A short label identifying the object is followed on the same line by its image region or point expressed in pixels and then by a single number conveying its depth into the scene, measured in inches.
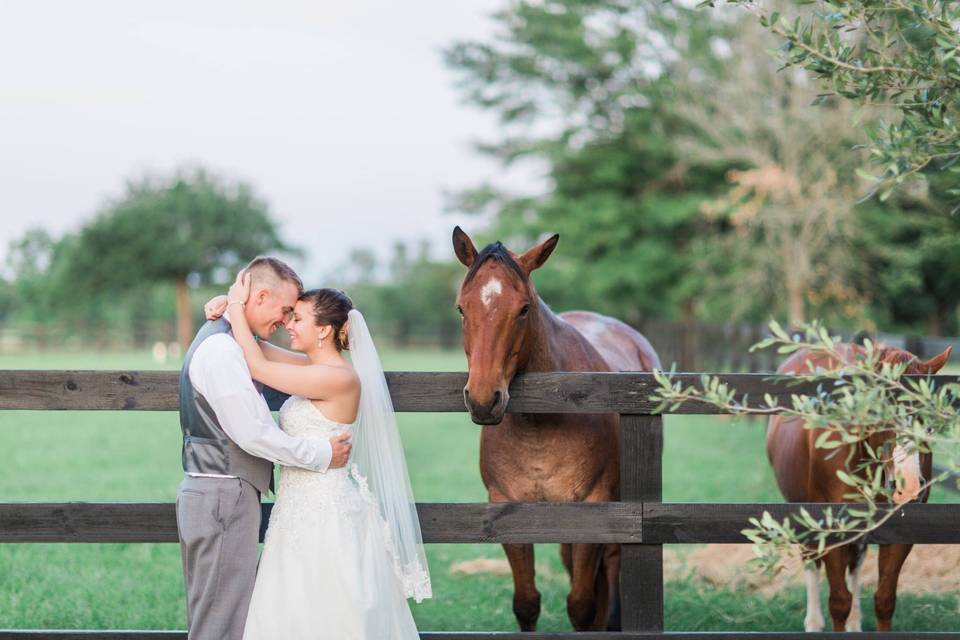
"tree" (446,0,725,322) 1116.5
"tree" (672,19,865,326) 871.1
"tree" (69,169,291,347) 2070.6
